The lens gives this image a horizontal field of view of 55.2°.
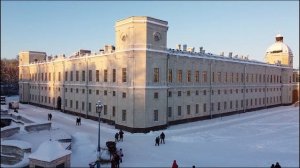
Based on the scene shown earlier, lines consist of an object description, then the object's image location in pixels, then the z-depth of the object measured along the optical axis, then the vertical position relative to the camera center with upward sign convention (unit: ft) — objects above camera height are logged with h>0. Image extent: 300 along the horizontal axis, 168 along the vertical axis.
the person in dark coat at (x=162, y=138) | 91.53 -18.68
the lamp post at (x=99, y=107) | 78.38 -7.48
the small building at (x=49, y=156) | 47.83 -12.99
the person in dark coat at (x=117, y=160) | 64.11 -17.95
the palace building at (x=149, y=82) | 111.65 -1.15
